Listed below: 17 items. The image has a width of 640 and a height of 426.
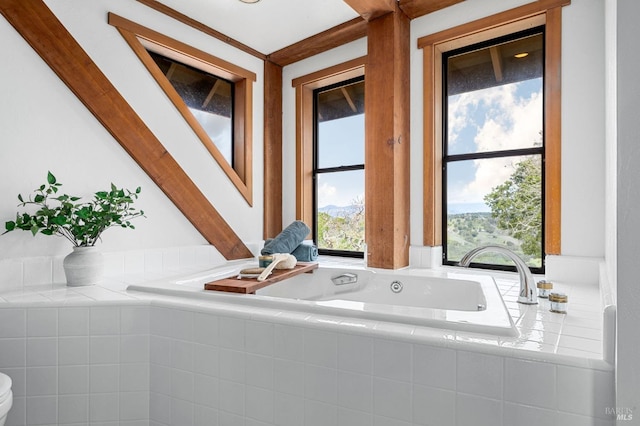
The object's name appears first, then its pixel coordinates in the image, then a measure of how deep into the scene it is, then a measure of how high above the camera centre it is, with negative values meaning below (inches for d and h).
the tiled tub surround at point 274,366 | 36.3 -20.3
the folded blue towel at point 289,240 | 94.7 -8.5
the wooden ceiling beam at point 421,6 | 84.6 +51.9
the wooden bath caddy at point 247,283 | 57.9 -13.6
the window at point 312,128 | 111.8 +28.4
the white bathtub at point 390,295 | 44.1 -15.1
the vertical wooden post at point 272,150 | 116.7 +21.2
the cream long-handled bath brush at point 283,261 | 76.9 -12.0
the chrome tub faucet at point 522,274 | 55.1 -10.9
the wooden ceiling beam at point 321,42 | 96.4 +51.6
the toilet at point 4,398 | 39.7 -22.3
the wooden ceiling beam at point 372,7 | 81.3 +49.9
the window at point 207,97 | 95.3 +34.9
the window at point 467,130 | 73.7 +22.5
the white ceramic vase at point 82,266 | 65.2 -10.7
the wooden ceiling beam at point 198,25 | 86.7 +52.4
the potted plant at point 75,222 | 62.4 -1.9
